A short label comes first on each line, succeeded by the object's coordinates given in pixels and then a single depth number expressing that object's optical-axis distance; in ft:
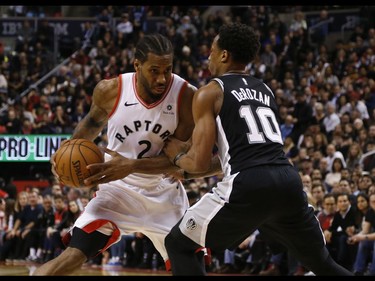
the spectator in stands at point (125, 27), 65.26
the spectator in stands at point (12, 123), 55.35
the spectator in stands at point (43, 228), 43.06
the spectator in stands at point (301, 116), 47.55
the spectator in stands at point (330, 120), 45.80
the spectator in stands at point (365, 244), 31.50
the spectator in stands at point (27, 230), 43.65
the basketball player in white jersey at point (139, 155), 17.03
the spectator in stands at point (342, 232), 32.30
